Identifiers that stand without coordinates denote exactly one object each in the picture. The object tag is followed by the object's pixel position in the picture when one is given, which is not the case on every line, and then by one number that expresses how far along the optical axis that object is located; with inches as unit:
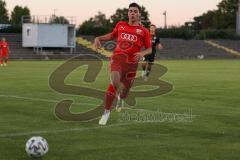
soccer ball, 274.8
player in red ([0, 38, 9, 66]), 1678.2
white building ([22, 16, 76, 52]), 2474.2
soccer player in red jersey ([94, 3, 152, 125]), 434.6
